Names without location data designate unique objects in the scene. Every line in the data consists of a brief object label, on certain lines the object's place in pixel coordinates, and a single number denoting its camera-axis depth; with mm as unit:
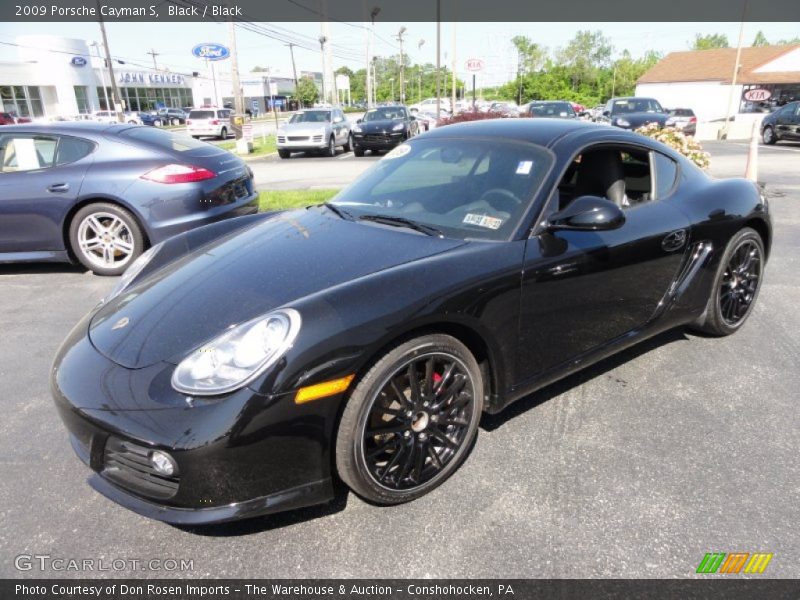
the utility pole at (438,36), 23416
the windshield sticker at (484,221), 2652
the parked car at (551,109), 18625
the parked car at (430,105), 41869
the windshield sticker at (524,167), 2803
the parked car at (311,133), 18906
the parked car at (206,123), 32491
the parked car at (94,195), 5312
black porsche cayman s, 1932
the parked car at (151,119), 48262
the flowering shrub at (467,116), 19173
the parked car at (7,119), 34572
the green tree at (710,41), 95800
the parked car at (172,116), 53000
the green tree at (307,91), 83938
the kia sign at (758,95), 25862
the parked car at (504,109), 25716
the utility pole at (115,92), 33050
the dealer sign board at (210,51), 23359
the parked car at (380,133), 18344
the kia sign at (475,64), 19500
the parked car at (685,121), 21875
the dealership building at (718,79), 49519
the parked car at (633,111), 18734
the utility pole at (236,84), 20391
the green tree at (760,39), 101938
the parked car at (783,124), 19469
